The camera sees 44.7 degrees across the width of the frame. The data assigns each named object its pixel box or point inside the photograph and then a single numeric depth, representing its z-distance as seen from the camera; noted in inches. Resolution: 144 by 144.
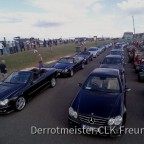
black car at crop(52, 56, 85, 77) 519.2
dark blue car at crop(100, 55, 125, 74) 489.3
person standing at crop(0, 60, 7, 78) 460.4
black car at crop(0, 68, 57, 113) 271.1
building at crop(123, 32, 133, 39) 2949.3
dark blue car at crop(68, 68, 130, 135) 195.6
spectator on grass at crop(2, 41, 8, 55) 1103.5
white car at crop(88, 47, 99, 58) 1036.0
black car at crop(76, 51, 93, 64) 792.7
